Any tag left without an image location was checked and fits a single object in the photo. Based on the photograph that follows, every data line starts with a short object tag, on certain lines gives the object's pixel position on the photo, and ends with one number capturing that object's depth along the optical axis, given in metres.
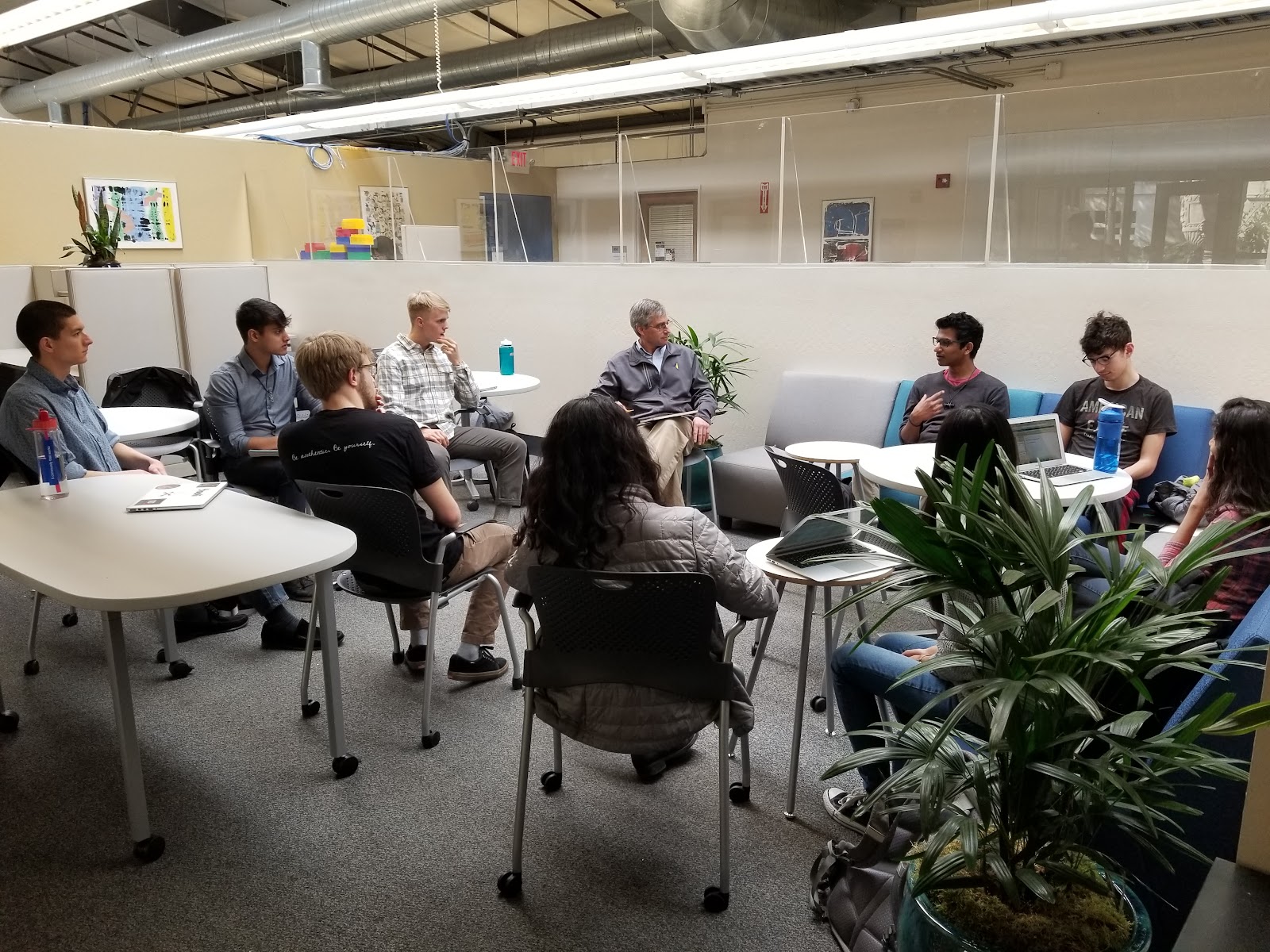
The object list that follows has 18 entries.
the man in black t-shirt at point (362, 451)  2.70
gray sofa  4.56
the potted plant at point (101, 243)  5.93
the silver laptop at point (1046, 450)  3.06
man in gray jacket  4.53
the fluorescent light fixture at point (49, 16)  4.30
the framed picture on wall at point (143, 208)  7.04
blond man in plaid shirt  4.29
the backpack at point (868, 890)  1.64
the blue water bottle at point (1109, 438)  3.12
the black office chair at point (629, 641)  1.83
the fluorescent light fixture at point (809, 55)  3.58
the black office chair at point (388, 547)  2.57
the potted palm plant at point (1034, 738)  1.17
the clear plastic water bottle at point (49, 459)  2.77
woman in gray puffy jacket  1.97
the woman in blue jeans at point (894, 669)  1.95
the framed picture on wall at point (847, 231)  5.09
